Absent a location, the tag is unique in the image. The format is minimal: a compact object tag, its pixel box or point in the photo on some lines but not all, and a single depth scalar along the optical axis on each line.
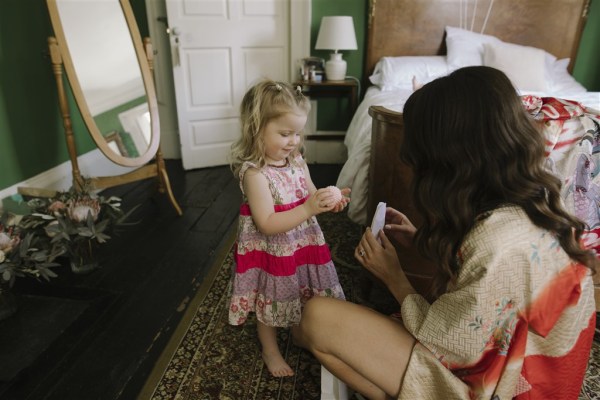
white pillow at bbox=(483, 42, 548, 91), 3.01
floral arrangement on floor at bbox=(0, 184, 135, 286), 1.69
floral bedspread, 1.32
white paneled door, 3.25
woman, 0.79
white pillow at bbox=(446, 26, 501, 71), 3.22
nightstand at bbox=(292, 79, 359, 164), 3.60
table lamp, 3.20
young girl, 1.20
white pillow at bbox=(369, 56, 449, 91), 3.18
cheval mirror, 2.27
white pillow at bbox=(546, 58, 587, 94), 3.08
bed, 3.02
